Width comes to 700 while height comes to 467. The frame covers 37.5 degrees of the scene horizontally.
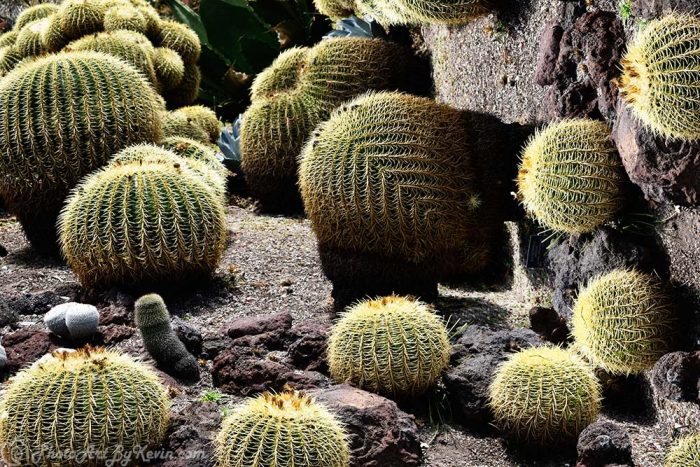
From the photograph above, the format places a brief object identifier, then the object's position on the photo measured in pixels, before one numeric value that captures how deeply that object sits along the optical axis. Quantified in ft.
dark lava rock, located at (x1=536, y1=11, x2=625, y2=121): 14.75
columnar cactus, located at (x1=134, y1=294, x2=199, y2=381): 15.20
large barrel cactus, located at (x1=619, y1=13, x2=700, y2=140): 11.52
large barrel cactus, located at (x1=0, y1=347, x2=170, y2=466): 12.14
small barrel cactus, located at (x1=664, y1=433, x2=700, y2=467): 11.48
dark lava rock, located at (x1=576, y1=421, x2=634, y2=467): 12.62
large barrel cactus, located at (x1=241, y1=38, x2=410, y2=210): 24.44
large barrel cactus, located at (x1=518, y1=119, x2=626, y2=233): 14.15
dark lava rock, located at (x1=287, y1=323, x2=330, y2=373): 15.51
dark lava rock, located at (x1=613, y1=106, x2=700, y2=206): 12.42
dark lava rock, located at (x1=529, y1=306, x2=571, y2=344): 16.11
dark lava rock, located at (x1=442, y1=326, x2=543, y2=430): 14.43
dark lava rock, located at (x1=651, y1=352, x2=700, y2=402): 12.80
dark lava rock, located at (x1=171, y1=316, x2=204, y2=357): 16.05
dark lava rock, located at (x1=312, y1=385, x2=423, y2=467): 12.84
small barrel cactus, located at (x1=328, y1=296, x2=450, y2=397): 14.32
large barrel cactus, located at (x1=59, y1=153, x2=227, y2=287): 18.34
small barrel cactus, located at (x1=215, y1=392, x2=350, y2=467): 11.39
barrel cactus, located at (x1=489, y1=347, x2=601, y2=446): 13.62
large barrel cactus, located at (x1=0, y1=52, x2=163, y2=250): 20.85
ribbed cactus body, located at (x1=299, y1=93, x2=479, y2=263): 17.62
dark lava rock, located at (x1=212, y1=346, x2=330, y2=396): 14.74
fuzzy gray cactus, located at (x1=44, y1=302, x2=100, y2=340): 16.33
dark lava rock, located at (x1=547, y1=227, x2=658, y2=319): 14.38
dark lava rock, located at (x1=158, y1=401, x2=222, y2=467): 12.49
